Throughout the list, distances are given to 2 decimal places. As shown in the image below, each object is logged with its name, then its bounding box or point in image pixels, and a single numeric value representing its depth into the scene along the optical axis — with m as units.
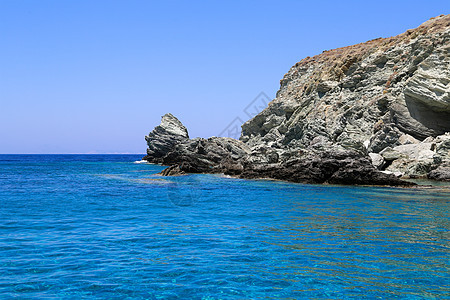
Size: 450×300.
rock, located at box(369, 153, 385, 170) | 36.61
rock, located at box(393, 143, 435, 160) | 35.80
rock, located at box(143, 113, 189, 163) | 77.19
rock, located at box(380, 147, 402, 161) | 37.17
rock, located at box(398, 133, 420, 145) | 40.77
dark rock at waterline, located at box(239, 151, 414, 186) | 29.75
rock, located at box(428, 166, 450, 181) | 31.24
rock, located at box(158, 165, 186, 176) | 43.36
